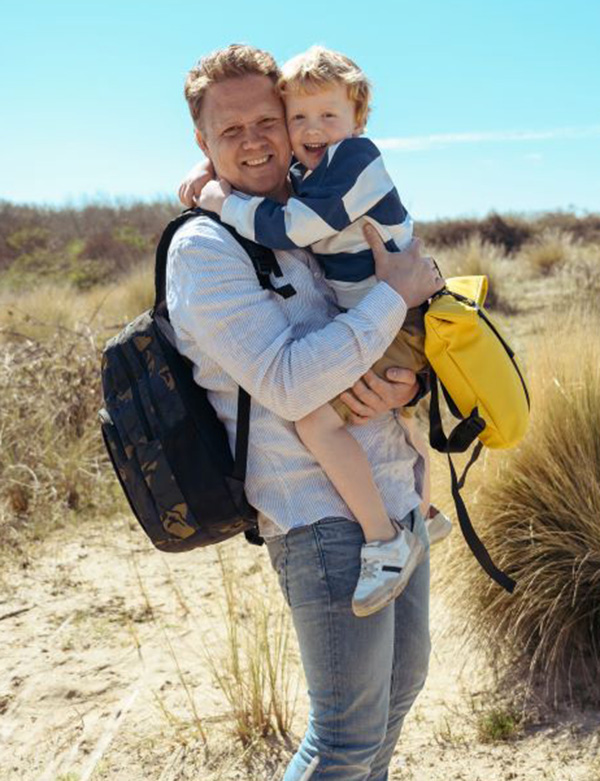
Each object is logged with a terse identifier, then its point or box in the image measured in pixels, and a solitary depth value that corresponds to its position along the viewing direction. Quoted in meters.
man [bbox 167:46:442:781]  1.93
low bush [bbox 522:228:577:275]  16.67
